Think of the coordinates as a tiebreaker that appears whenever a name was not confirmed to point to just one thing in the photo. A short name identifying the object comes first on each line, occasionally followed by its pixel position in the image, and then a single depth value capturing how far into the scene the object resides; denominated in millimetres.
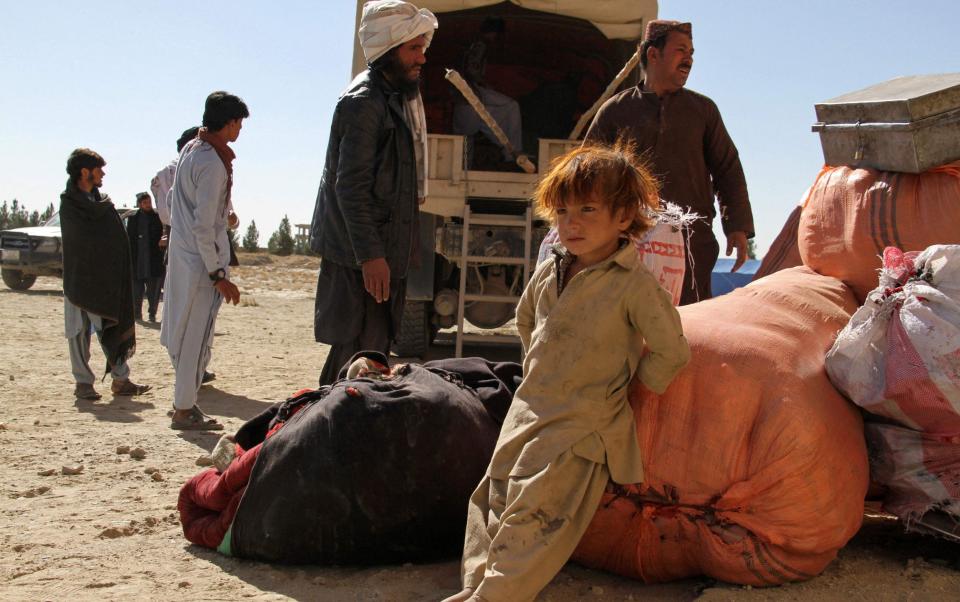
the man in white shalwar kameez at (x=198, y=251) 5148
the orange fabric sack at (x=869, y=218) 3064
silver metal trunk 3051
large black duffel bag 2799
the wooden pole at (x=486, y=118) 6461
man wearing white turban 4004
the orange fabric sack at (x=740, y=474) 2518
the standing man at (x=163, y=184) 8281
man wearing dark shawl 6402
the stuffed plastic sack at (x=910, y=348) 2590
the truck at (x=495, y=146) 7414
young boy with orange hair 2443
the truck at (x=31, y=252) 16109
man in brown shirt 4340
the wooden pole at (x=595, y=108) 6766
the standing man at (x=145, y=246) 11430
